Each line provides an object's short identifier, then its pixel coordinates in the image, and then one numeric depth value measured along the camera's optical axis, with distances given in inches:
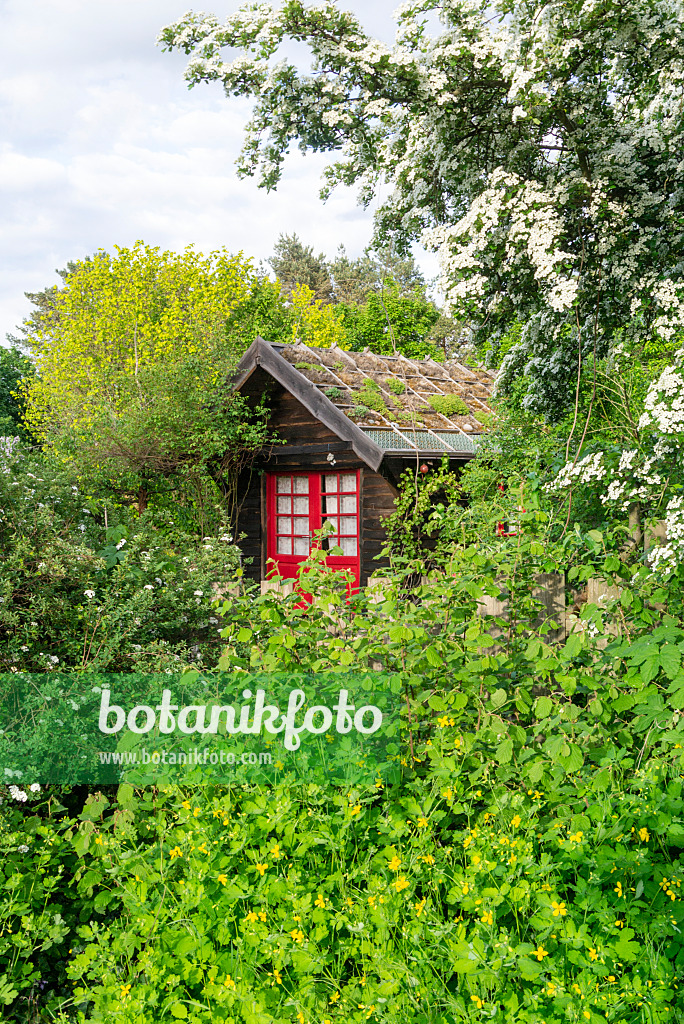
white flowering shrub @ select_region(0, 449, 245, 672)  132.8
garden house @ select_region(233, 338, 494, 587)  335.6
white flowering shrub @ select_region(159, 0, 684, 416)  193.6
